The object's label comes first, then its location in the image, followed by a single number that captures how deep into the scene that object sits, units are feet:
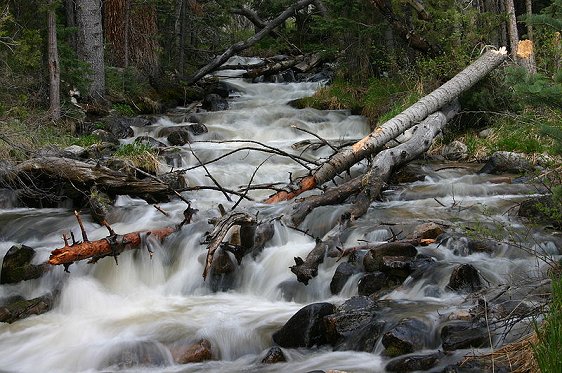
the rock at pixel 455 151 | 43.60
